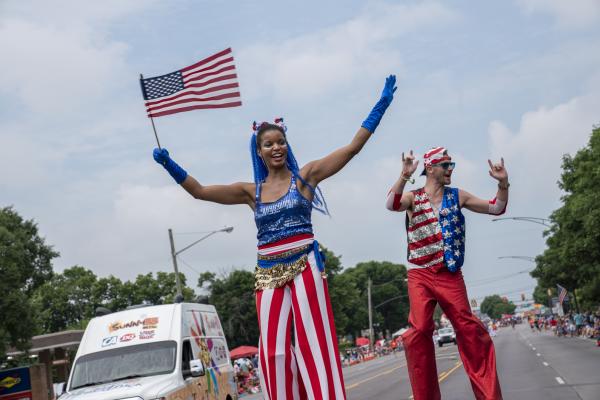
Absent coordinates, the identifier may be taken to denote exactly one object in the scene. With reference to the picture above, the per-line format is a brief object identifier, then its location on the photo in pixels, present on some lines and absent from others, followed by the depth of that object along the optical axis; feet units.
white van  34.60
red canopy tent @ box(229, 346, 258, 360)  172.51
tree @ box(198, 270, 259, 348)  237.98
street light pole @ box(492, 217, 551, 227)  159.98
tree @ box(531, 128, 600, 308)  127.24
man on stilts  19.27
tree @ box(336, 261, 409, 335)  388.94
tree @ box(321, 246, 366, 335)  285.64
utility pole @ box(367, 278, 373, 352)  272.51
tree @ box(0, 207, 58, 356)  116.26
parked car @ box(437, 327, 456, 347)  205.16
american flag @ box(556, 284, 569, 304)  199.48
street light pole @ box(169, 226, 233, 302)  104.06
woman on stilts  15.38
